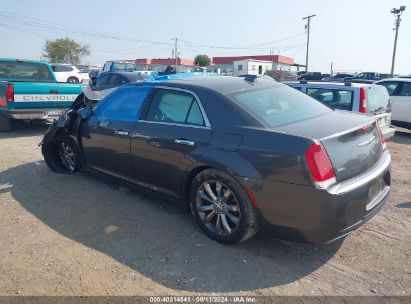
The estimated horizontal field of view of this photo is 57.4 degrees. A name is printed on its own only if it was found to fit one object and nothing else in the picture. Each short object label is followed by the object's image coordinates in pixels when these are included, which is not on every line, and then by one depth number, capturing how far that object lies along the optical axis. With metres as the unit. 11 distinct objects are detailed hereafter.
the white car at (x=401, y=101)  10.16
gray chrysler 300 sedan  3.04
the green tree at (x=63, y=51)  74.38
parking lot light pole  33.19
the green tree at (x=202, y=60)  78.45
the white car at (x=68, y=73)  26.33
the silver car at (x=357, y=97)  7.13
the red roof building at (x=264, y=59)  67.19
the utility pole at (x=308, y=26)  44.50
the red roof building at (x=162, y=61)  73.45
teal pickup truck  8.47
